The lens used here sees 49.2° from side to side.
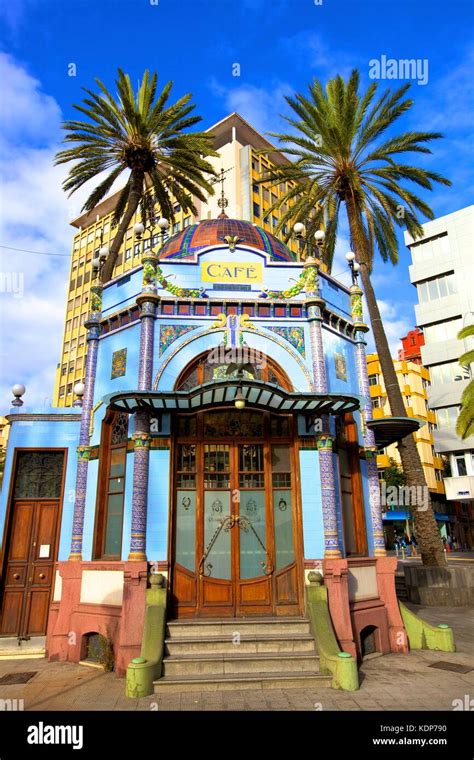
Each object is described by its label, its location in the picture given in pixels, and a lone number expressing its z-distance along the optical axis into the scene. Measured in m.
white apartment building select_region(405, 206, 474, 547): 38.38
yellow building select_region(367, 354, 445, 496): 48.62
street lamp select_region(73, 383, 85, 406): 14.17
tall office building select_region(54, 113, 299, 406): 51.75
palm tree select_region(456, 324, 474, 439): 20.88
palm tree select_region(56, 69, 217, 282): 18.30
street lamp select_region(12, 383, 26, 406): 13.46
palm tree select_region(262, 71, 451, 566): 18.48
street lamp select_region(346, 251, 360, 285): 13.48
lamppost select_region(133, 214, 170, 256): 12.13
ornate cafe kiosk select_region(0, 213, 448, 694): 9.27
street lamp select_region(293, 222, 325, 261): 12.49
